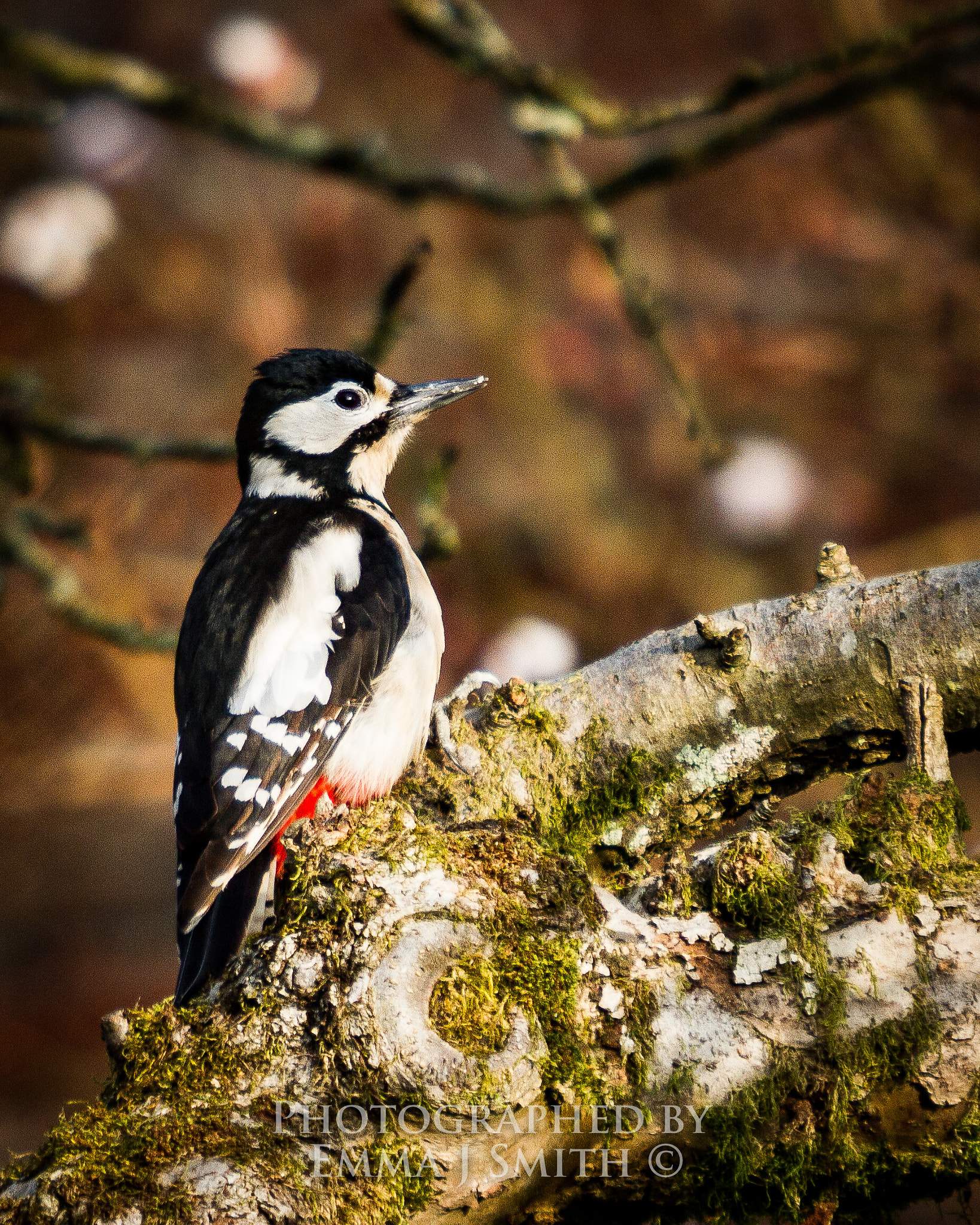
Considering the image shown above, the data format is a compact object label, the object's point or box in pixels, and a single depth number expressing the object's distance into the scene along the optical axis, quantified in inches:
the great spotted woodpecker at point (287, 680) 188.7
